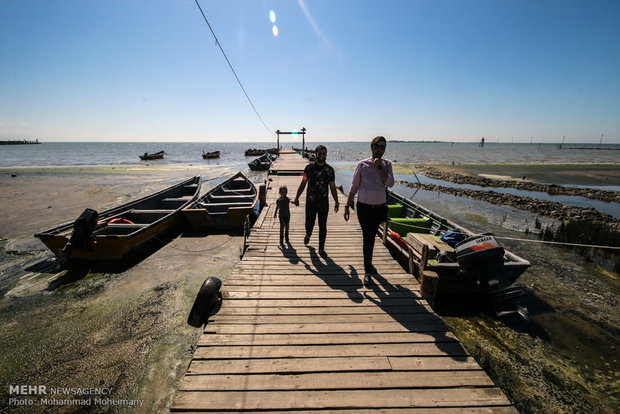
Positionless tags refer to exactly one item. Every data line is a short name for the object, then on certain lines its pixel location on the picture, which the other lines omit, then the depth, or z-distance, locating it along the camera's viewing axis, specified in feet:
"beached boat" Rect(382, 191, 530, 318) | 15.38
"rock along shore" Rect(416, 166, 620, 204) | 66.60
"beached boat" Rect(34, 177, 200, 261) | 24.64
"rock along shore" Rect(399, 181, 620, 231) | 46.32
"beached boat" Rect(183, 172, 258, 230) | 35.68
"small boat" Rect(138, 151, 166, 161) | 176.51
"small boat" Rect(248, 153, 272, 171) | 123.47
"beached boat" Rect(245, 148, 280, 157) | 213.87
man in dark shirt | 17.04
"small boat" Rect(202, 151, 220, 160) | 189.27
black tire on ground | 12.14
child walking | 21.08
